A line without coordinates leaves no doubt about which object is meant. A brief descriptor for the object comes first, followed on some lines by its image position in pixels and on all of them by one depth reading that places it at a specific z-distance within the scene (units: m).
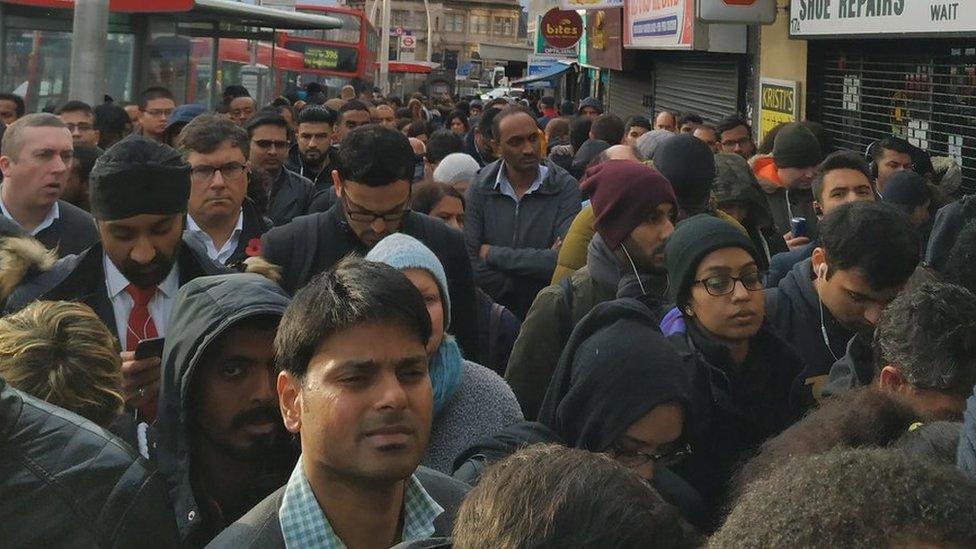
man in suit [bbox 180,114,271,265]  5.49
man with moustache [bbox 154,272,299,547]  3.09
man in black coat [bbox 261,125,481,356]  4.84
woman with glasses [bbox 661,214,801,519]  3.82
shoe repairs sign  9.30
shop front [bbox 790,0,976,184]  10.11
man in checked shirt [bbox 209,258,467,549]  2.54
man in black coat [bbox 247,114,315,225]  7.41
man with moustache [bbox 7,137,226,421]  3.98
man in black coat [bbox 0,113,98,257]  5.62
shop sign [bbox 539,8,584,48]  23.20
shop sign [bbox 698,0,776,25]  13.91
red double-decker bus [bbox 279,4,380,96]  31.38
